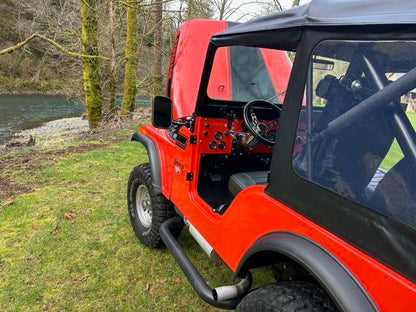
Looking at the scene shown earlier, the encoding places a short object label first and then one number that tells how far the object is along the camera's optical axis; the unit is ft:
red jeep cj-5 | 3.59
